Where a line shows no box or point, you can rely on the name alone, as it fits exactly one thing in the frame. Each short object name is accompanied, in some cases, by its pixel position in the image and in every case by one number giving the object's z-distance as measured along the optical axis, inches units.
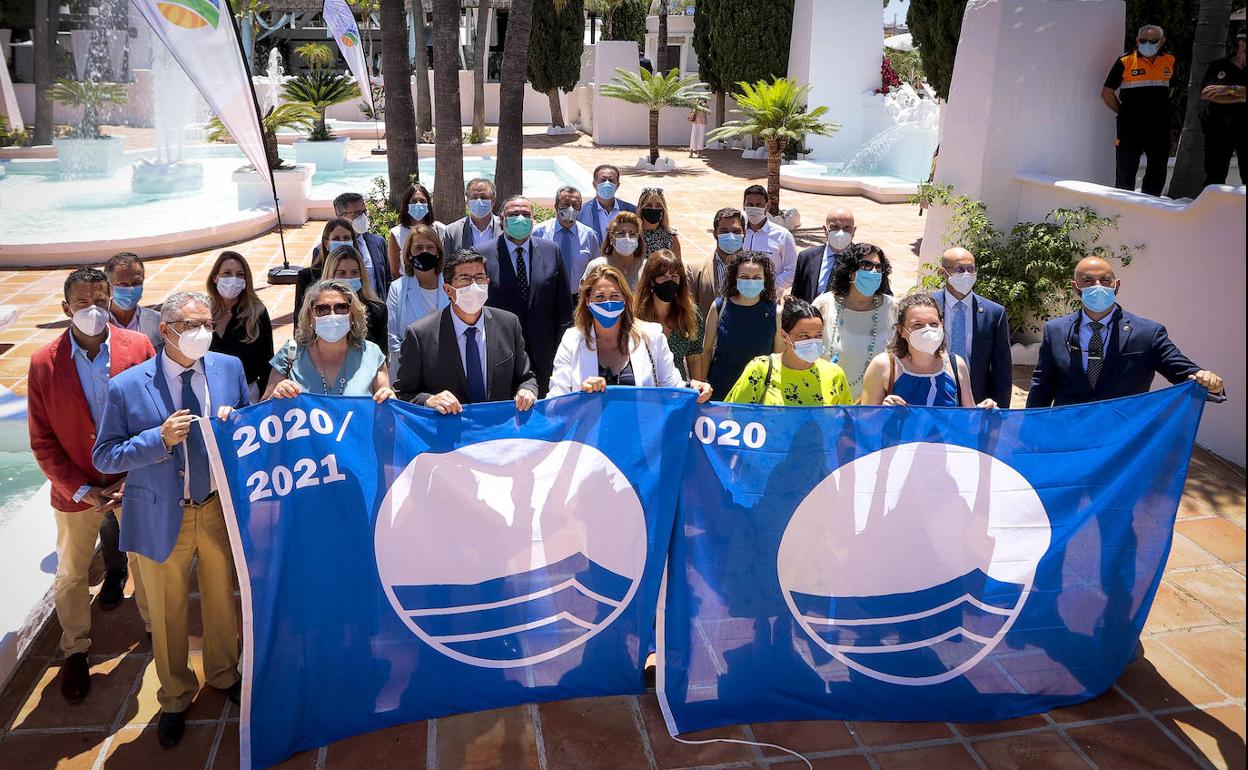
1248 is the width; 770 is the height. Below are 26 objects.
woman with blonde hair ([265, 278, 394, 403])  168.6
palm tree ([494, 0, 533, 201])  468.4
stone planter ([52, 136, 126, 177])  903.1
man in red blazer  167.3
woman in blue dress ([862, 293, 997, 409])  173.3
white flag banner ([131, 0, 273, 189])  283.6
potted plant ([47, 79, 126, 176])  909.8
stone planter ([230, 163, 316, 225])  631.2
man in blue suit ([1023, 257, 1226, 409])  191.5
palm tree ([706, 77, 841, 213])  682.8
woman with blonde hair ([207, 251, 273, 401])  199.6
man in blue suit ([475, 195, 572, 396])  247.1
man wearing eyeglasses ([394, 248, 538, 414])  179.2
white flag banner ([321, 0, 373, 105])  698.8
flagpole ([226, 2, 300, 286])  476.7
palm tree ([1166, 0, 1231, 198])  331.6
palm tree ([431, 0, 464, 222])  495.8
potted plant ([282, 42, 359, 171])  850.1
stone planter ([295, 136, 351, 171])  908.0
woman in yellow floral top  169.6
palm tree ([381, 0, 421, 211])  476.4
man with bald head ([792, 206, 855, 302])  255.7
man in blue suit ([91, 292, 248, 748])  149.1
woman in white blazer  176.9
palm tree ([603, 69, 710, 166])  942.4
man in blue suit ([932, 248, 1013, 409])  207.3
